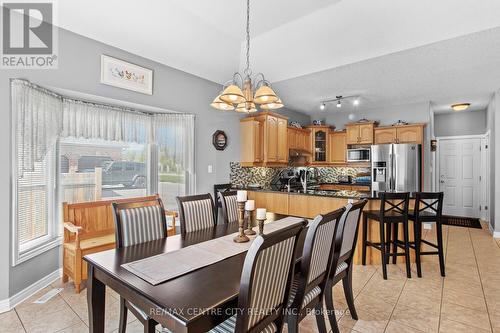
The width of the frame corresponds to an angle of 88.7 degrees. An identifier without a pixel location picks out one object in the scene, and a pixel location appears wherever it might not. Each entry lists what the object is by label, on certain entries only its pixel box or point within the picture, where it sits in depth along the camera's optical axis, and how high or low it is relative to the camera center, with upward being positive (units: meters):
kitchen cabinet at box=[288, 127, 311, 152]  5.67 +0.65
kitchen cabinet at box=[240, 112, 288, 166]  4.73 +0.52
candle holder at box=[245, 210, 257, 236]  2.08 -0.55
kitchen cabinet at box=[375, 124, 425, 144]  5.17 +0.69
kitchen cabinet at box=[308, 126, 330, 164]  6.31 +0.58
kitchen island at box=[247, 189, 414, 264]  3.43 -0.56
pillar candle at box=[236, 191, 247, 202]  1.97 -0.23
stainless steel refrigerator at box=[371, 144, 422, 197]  5.02 -0.01
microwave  5.63 +0.26
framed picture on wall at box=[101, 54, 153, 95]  2.97 +1.13
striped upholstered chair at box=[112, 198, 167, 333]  1.93 -0.48
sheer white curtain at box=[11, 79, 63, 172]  2.40 +0.45
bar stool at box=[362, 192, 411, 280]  2.96 -0.63
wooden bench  2.61 -0.80
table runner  1.38 -0.58
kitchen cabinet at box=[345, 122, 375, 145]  5.65 +0.76
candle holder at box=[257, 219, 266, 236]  1.93 -0.43
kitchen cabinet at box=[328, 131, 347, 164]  6.13 +0.47
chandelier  2.11 +0.59
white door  6.09 -0.20
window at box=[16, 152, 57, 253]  2.62 -0.42
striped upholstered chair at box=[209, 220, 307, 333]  1.08 -0.54
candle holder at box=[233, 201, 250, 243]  1.94 -0.45
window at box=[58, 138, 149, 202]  3.15 -0.06
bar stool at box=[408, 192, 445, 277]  2.95 -0.63
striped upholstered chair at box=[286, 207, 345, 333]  1.49 -0.66
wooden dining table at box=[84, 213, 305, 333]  1.08 -0.59
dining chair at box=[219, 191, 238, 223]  2.80 -0.45
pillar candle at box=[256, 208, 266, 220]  1.90 -0.36
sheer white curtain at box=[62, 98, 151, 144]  3.00 +0.56
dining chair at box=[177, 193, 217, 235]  2.42 -0.46
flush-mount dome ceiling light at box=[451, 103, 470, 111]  5.41 +1.30
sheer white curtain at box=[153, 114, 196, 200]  3.81 +0.32
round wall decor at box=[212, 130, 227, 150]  4.37 +0.46
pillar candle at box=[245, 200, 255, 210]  2.00 -0.31
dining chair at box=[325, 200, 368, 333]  1.91 -0.71
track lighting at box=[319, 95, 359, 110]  5.07 +1.38
